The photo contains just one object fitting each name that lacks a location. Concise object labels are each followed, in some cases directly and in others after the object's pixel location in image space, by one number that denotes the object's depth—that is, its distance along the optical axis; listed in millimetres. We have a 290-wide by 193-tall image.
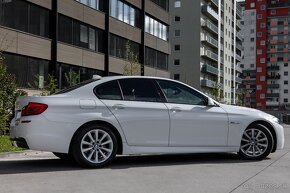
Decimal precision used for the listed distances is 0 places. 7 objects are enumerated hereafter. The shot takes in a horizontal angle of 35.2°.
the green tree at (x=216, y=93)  55956
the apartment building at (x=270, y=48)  125312
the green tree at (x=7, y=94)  11414
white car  6973
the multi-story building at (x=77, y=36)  27719
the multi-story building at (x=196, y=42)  77375
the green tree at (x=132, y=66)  27356
